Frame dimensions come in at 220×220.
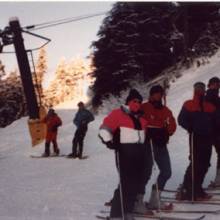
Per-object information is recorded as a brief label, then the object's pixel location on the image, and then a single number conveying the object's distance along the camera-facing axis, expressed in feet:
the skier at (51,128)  54.67
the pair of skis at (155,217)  23.93
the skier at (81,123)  50.62
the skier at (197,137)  26.43
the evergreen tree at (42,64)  240.12
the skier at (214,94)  27.43
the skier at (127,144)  23.24
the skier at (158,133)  25.05
